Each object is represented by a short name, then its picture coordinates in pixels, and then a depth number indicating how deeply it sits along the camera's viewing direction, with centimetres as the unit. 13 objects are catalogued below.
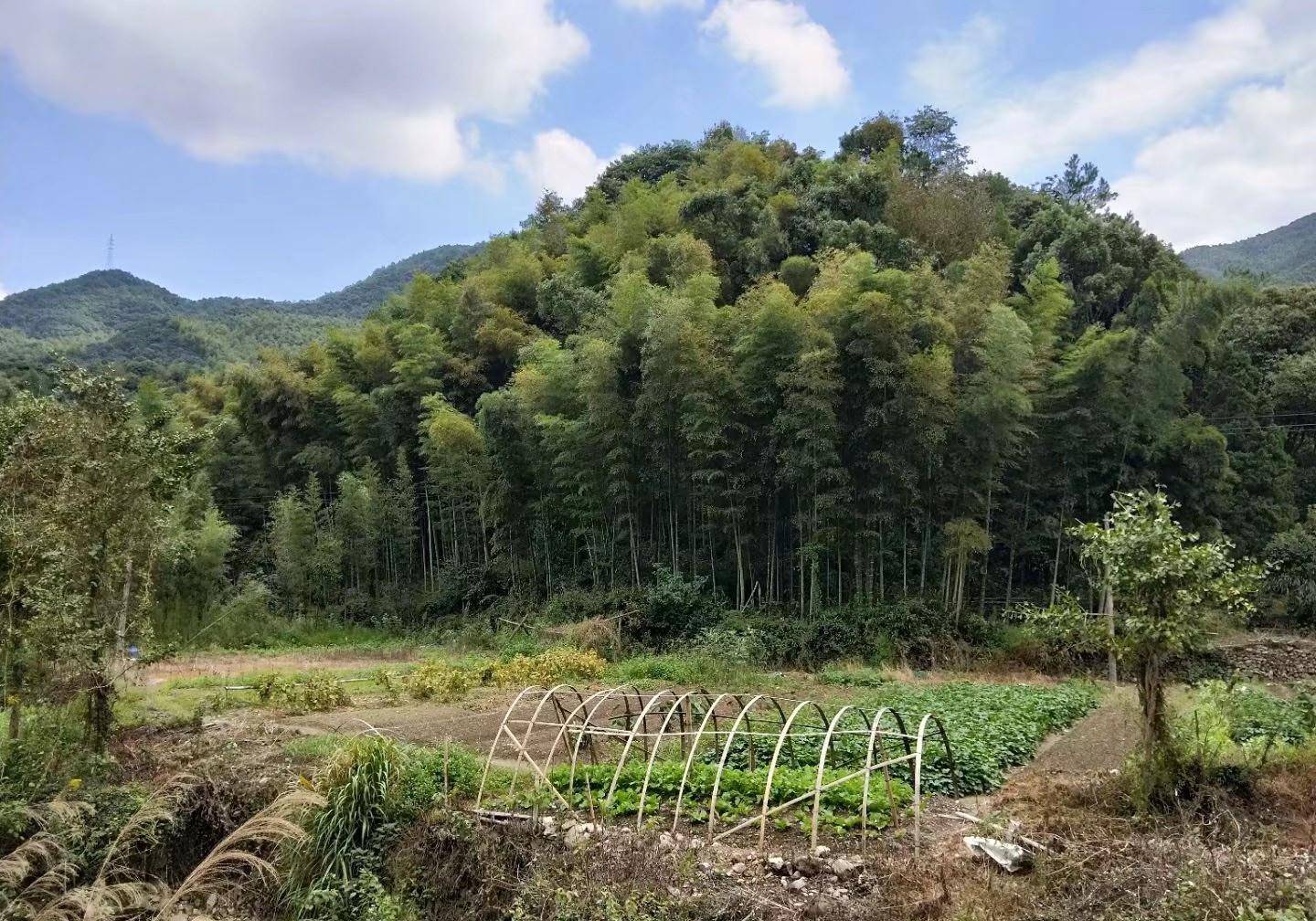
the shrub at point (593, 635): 1714
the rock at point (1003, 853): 538
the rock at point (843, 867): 561
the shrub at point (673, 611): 1812
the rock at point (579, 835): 617
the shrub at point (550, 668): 1451
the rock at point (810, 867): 566
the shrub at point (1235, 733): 670
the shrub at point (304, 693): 1266
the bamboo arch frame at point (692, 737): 596
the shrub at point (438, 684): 1366
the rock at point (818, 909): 511
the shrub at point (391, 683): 1385
